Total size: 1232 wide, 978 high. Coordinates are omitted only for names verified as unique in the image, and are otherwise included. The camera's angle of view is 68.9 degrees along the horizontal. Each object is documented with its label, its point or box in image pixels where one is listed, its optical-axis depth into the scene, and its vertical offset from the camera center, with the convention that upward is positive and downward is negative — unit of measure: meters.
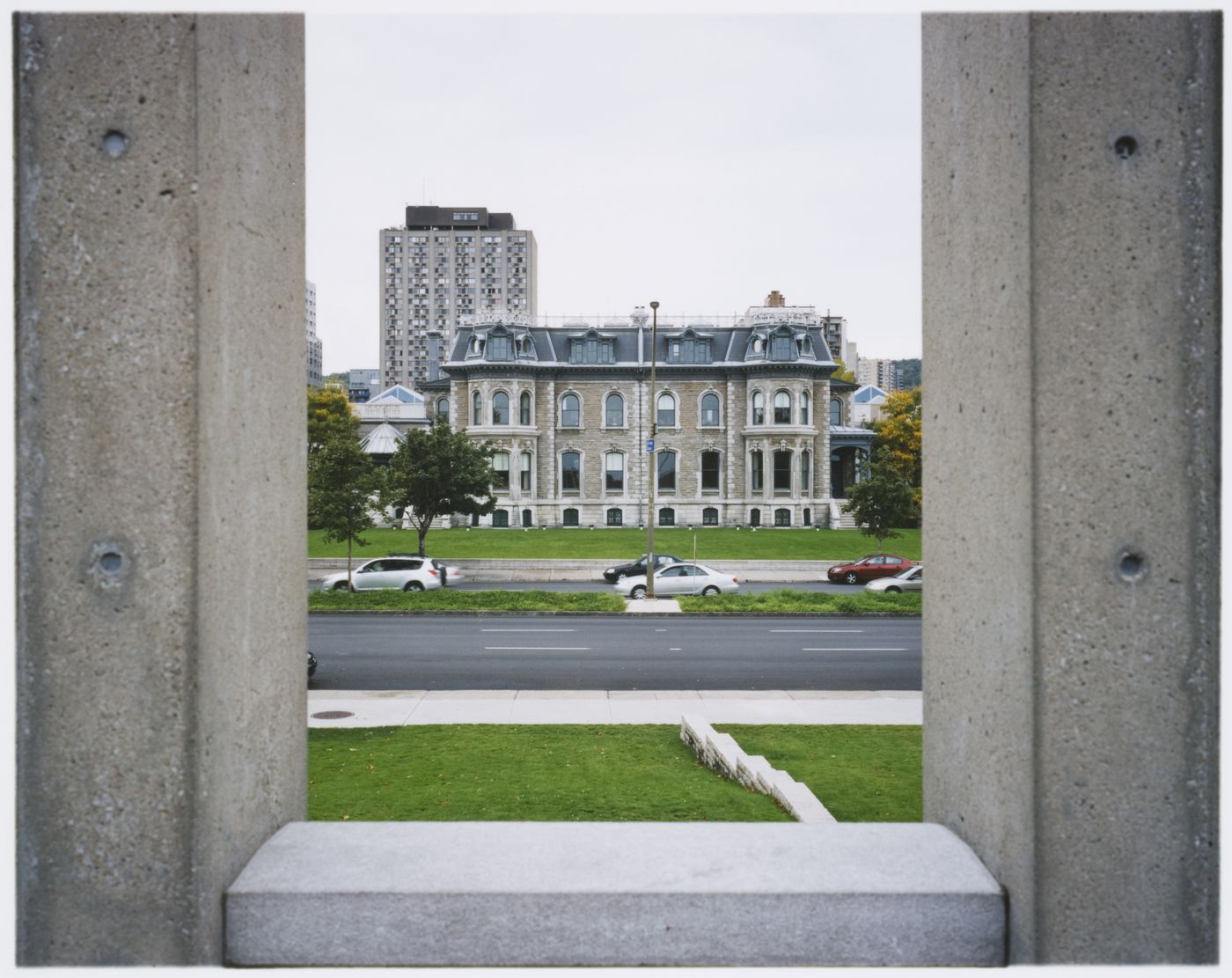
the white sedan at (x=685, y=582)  27.27 -3.06
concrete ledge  2.88 -1.40
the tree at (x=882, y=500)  32.25 -0.66
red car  31.61 -3.13
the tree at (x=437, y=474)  32.19 +0.36
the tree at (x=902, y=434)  48.31 +2.66
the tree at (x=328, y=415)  44.19 +4.08
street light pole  25.25 -2.32
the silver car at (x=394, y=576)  27.66 -2.86
